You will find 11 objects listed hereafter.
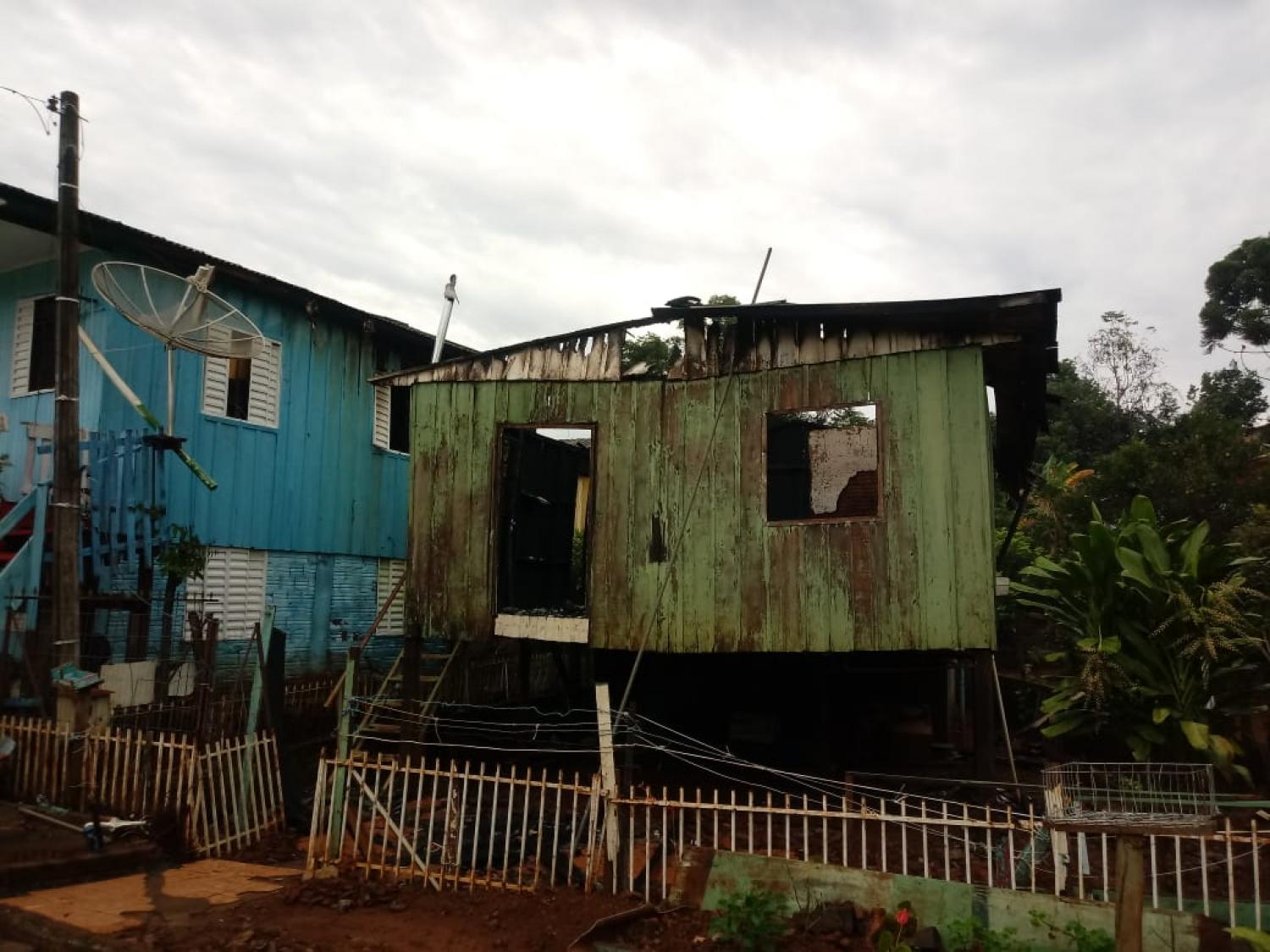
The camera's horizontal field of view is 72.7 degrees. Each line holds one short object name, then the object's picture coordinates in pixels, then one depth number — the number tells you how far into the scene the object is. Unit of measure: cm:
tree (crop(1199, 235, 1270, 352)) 2833
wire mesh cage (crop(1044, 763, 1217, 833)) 467
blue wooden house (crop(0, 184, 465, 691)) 1143
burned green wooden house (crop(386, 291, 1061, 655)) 883
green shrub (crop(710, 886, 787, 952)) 602
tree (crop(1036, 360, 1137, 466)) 2958
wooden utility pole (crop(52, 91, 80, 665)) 943
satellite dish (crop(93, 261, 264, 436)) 1029
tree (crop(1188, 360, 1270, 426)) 2809
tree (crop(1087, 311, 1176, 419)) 2998
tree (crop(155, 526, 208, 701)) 1196
